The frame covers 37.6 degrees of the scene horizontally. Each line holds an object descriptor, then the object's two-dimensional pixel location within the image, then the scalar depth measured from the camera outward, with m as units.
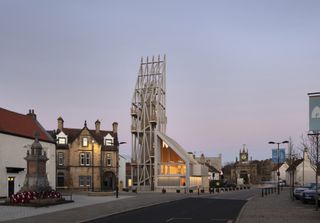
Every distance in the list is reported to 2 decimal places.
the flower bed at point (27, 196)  33.91
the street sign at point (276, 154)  54.22
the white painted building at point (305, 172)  101.60
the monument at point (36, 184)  34.59
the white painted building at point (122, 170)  87.81
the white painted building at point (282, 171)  141.62
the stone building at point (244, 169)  150.62
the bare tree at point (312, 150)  46.82
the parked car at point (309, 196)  35.46
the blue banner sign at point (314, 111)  21.26
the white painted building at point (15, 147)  44.69
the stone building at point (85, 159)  72.17
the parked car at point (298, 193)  40.00
